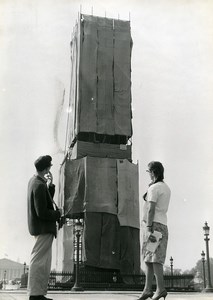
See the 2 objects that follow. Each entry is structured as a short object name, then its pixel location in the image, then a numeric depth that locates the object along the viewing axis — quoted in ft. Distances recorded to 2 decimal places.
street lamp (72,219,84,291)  66.84
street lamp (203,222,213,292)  68.96
